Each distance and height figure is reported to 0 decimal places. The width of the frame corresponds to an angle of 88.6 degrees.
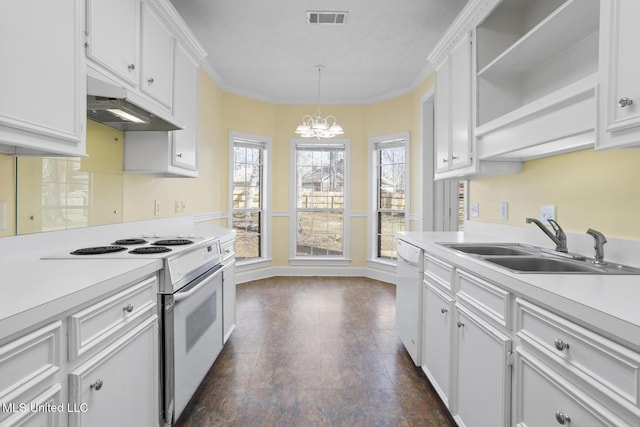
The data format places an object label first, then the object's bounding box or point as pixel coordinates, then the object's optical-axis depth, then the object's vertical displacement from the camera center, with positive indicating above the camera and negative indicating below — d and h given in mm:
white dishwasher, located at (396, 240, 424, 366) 2238 -643
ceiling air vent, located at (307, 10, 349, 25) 2855 +1738
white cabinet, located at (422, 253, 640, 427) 801 -485
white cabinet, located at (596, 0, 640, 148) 1033 +460
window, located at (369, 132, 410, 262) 4871 +284
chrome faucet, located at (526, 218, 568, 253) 1649 -122
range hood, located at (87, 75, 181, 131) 1554 +554
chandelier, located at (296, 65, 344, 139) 3865 +975
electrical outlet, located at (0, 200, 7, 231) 1410 -35
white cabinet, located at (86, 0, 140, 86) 1503 +866
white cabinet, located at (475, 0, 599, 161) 1368 +800
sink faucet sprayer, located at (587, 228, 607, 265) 1404 -132
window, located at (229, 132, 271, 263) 4773 +246
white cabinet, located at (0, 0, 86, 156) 1085 +477
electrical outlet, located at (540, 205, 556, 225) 1856 +4
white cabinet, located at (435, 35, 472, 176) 2197 +760
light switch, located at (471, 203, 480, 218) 2789 +24
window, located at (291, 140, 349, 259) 5207 +176
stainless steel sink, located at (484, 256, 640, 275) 1301 -234
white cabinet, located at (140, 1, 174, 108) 1943 +970
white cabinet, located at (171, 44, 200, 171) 2424 +788
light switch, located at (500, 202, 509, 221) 2344 +16
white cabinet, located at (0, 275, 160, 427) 801 -486
